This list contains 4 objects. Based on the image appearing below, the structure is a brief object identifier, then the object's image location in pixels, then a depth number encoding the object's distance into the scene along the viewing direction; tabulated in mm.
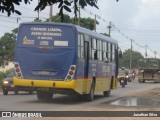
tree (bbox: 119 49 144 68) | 139500
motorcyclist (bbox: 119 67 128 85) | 41544
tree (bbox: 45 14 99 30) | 64438
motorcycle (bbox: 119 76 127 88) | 41188
